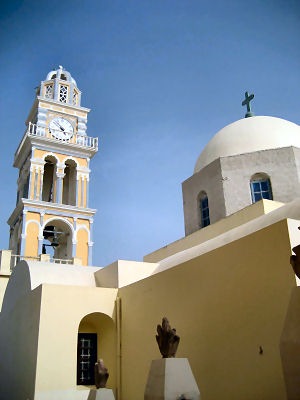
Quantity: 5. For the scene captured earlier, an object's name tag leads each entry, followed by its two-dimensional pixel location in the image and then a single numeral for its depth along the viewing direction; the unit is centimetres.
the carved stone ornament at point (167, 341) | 585
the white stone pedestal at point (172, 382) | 539
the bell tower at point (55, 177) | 1841
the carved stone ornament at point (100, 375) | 729
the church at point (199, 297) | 586
